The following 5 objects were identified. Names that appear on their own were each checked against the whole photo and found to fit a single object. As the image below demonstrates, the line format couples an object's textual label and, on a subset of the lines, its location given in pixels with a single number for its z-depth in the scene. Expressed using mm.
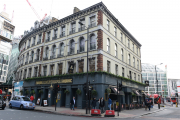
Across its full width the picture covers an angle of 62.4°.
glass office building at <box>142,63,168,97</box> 118875
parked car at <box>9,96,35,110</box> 19273
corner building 22250
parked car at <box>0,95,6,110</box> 17948
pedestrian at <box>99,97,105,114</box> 17609
